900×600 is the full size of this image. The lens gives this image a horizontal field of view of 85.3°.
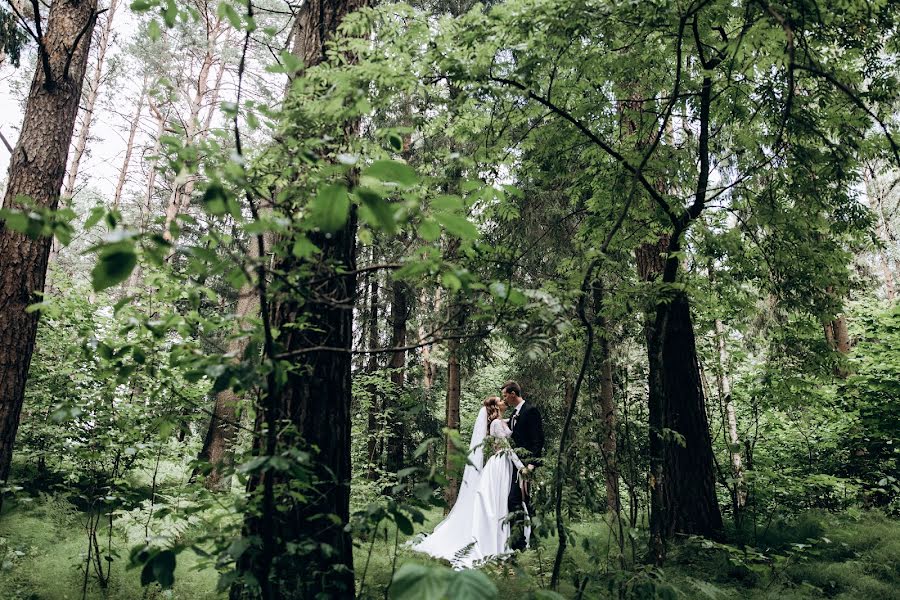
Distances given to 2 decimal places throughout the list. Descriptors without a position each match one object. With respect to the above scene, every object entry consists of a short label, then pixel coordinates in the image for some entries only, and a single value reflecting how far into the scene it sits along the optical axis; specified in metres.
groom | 6.07
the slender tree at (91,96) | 13.28
